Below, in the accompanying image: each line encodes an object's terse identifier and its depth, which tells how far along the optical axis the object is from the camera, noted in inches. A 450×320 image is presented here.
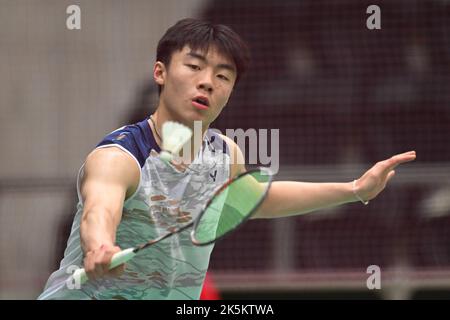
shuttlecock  275.5
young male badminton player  295.9
